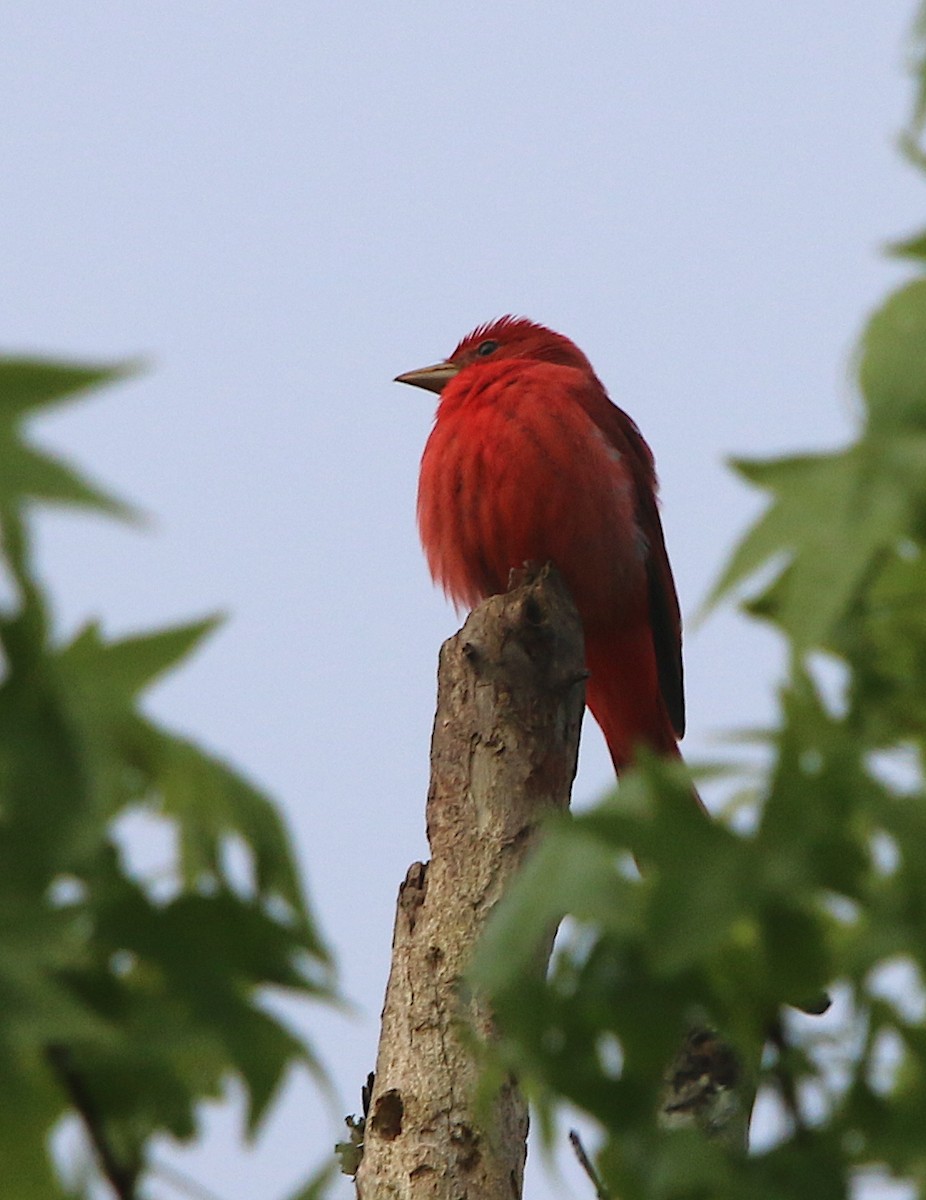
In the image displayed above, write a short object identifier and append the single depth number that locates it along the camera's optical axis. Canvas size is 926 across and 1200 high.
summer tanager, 12.08
